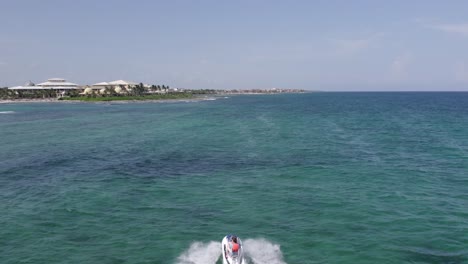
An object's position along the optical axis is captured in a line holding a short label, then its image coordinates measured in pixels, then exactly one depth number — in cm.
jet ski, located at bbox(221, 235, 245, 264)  2583
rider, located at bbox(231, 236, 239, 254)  2608
